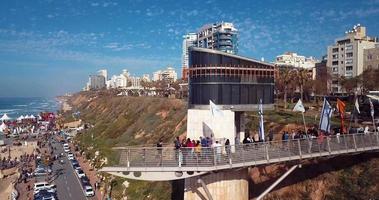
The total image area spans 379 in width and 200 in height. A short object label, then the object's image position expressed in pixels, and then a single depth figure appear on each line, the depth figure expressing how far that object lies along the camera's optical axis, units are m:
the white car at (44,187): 52.20
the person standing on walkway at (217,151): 18.59
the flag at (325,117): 23.22
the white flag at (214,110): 19.19
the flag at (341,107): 25.00
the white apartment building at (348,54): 111.47
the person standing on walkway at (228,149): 18.68
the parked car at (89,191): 50.22
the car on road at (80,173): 60.09
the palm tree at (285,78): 78.71
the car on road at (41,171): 64.56
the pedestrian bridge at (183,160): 18.22
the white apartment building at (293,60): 172.56
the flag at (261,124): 20.95
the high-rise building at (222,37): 165.38
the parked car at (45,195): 48.00
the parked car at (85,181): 54.58
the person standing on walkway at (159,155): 18.62
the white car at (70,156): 76.50
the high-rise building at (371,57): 105.43
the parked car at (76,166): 67.56
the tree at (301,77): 78.24
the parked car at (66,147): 86.53
